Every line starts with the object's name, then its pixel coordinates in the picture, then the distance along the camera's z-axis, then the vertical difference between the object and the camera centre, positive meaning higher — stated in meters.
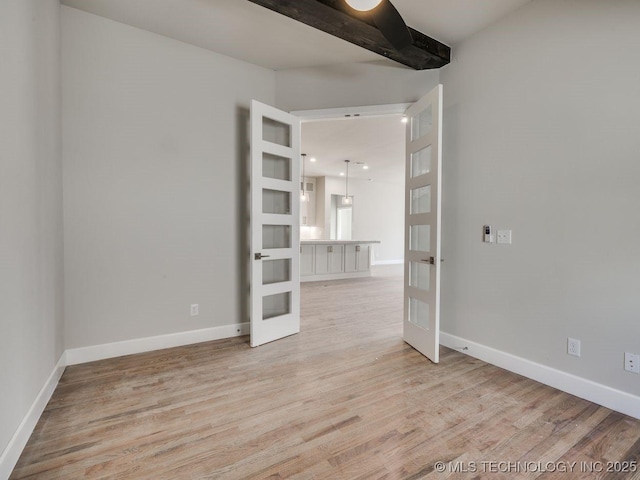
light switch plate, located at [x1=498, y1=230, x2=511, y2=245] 2.61 -0.03
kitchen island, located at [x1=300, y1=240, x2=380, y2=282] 7.31 -0.67
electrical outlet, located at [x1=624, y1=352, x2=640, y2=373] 1.95 -0.84
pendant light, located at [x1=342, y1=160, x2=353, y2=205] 9.92 +1.35
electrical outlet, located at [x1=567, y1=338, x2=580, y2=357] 2.21 -0.83
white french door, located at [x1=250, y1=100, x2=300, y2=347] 3.12 +0.06
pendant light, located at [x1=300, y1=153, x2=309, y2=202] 8.97 +1.13
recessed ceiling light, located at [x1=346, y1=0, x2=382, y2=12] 1.85 +1.42
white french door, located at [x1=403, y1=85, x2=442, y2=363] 2.66 +0.08
